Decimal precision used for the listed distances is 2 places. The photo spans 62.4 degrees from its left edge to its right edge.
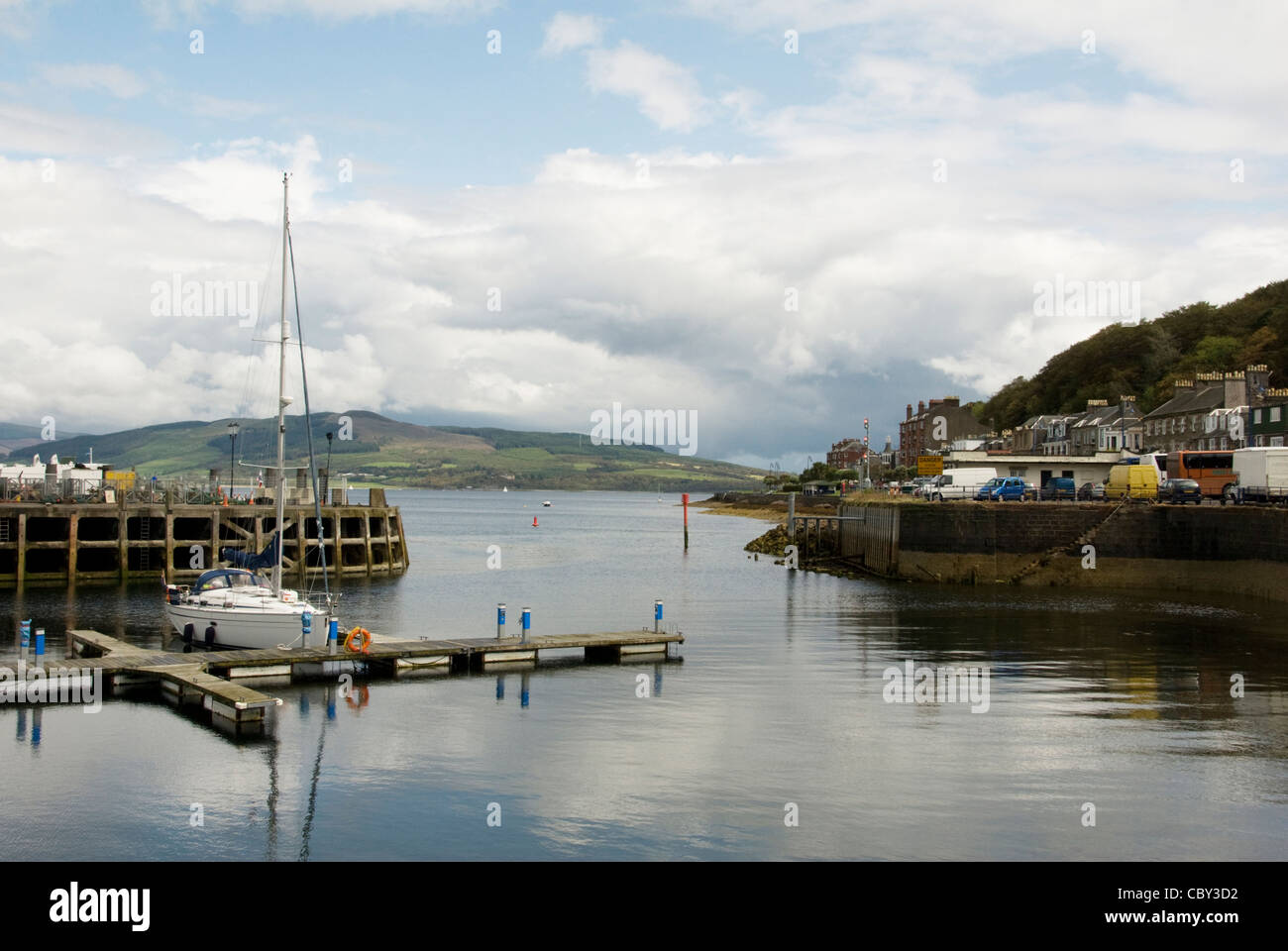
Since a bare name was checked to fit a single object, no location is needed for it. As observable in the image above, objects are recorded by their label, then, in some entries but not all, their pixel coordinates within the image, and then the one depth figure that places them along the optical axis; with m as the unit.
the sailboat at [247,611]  33.16
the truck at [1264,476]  54.22
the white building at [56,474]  68.00
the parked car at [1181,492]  58.20
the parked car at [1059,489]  61.84
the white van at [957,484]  64.00
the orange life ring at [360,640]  31.56
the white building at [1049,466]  70.94
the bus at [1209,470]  62.03
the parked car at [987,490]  62.94
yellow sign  80.38
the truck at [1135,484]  59.75
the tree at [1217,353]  117.25
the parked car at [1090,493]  61.06
